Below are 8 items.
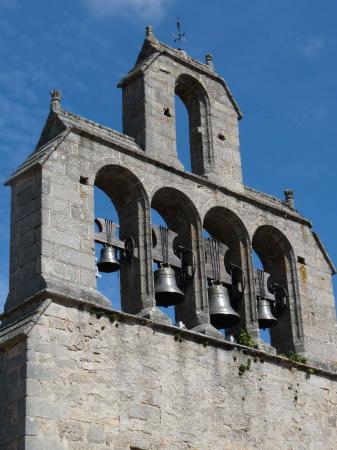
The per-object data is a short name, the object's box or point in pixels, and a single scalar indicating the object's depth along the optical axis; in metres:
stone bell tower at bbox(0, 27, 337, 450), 15.78
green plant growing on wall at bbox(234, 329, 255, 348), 18.38
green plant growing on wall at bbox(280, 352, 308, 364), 18.84
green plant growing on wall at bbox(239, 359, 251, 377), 17.70
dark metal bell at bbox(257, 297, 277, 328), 19.19
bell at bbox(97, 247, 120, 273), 17.72
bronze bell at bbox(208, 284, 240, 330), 18.41
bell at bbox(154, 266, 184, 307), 17.95
